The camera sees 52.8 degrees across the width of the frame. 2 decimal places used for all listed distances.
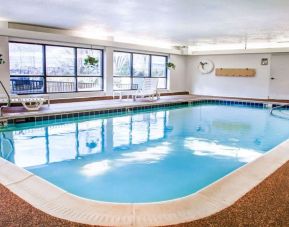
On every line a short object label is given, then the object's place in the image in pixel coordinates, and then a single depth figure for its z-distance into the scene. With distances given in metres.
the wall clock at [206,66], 14.09
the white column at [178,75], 14.03
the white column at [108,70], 10.93
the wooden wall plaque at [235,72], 12.91
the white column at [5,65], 8.24
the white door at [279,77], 12.17
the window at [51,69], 9.02
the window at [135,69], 11.89
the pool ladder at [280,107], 9.15
